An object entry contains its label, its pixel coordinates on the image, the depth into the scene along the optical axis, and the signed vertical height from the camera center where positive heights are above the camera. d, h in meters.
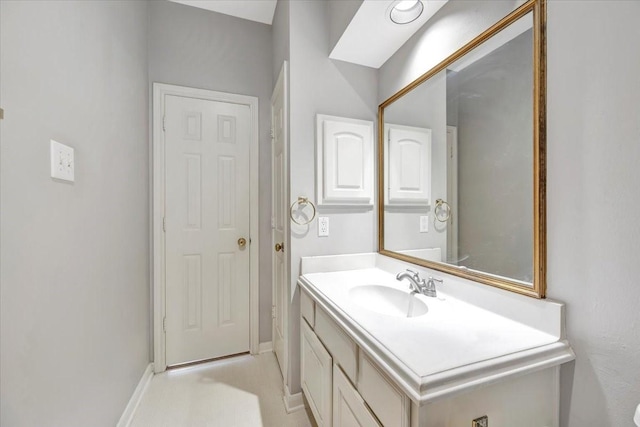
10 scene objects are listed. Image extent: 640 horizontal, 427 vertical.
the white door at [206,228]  1.99 -0.14
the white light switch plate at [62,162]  0.87 +0.17
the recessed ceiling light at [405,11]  1.21 +0.96
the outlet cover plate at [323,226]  1.61 -0.10
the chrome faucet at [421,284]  1.16 -0.34
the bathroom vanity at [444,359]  0.63 -0.40
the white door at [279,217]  1.70 -0.05
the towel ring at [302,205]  1.56 +0.03
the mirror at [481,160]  0.85 +0.21
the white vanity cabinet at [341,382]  0.72 -0.61
